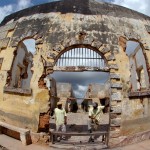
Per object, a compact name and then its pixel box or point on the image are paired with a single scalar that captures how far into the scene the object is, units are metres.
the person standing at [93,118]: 5.71
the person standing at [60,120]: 5.50
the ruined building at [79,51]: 5.31
